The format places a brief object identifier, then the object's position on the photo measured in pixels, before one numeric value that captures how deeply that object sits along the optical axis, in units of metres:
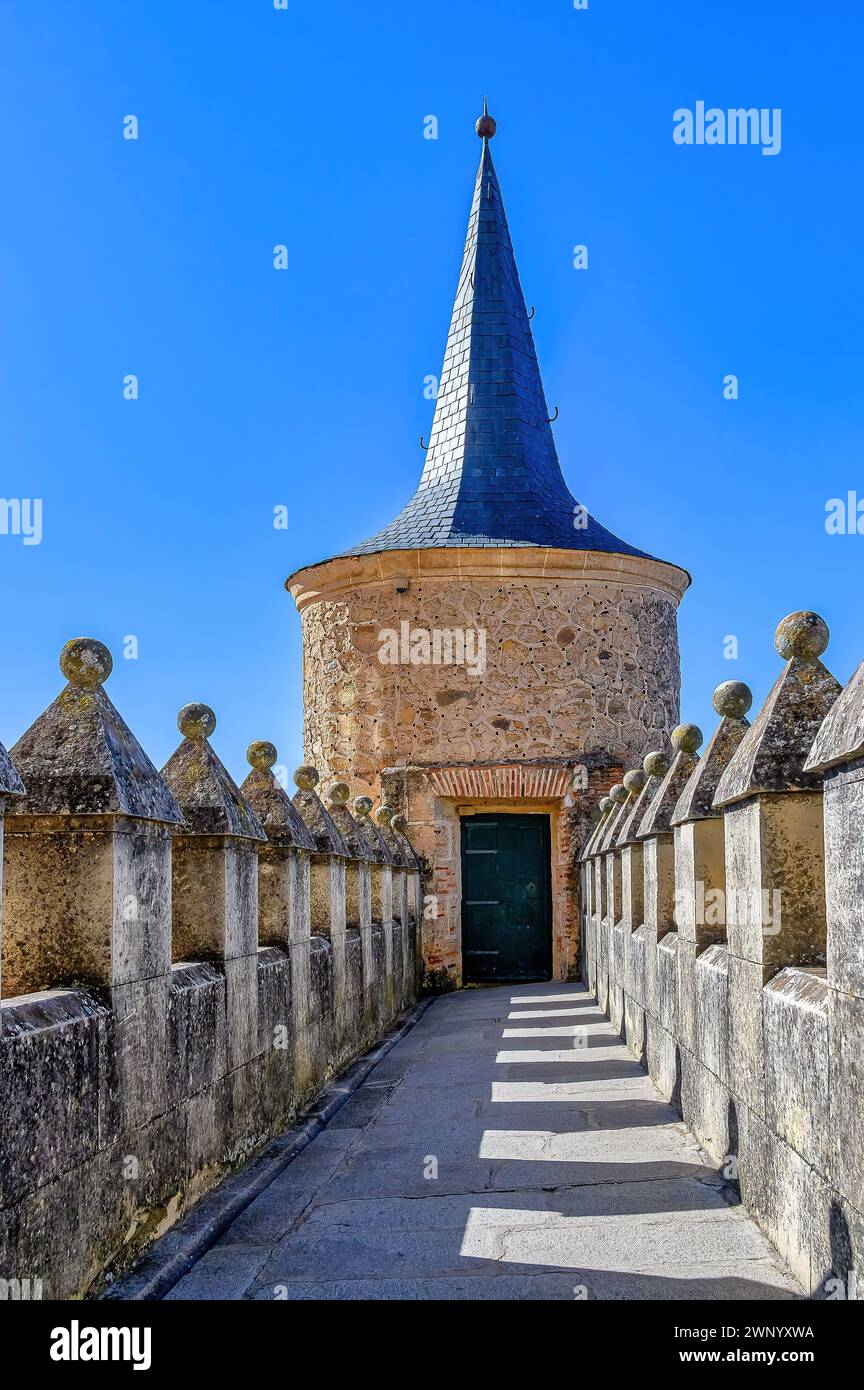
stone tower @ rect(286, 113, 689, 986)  15.06
